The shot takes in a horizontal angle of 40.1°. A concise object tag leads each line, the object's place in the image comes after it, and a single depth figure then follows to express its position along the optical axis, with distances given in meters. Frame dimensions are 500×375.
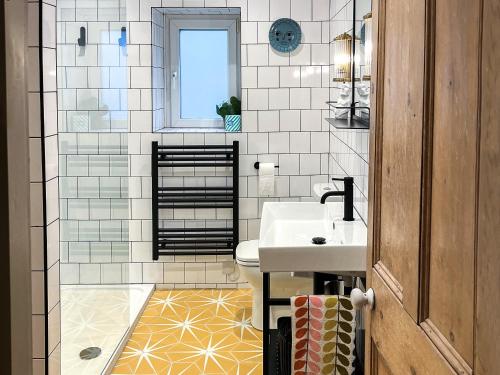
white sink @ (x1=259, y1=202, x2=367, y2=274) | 2.62
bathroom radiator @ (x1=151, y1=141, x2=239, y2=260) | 4.65
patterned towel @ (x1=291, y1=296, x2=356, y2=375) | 2.42
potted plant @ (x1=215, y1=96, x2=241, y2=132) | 4.79
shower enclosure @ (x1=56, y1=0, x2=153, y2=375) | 3.06
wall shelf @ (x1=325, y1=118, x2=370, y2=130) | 2.89
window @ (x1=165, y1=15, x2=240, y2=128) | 5.00
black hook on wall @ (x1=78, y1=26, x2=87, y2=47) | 3.25
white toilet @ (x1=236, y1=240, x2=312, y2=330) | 3.80
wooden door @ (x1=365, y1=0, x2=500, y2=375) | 1.00
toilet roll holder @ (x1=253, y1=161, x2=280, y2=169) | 4.70
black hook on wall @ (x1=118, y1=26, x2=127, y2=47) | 3.85
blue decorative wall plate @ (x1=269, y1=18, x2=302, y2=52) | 4.59
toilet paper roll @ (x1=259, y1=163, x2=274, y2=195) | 4.61
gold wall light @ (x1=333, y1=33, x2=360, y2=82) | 3.34
